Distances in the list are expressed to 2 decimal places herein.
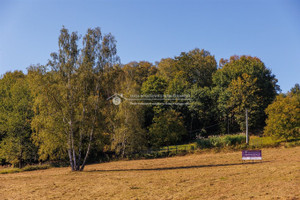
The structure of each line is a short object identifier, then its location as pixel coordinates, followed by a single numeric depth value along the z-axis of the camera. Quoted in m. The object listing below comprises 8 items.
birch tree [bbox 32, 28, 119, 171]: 34.03
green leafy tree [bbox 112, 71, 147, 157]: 49.22
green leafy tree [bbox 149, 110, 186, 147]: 58.53
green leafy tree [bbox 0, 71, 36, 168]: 47.69
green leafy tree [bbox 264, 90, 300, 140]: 49.50
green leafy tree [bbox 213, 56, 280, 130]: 66.56
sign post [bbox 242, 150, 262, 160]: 29.89
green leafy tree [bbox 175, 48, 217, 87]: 86.20
